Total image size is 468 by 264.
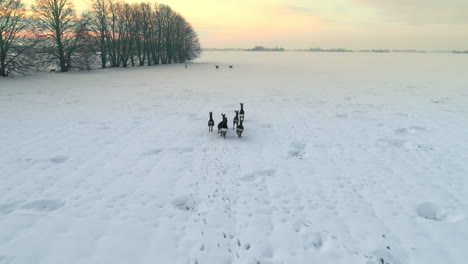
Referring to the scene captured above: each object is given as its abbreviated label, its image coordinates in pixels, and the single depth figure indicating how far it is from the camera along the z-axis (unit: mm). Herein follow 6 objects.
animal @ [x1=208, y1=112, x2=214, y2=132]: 10545
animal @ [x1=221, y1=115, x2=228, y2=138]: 9953
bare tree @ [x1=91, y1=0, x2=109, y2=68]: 41969
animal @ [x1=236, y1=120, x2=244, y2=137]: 9984
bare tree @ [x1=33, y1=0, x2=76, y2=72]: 31312
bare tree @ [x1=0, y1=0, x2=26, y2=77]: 25750
